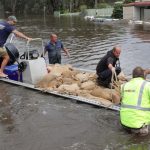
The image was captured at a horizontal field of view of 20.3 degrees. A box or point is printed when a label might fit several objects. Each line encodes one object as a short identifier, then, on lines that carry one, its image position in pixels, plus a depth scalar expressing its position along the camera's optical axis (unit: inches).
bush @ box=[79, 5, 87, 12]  3046.3
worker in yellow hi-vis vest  291.0
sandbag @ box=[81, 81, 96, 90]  432.5
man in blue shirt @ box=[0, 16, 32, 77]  482.3
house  2038.6
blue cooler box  486.3
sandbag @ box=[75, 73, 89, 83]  461.3
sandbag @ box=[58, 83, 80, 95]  422.3
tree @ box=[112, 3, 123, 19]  2250.2
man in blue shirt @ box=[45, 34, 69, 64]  569.3
